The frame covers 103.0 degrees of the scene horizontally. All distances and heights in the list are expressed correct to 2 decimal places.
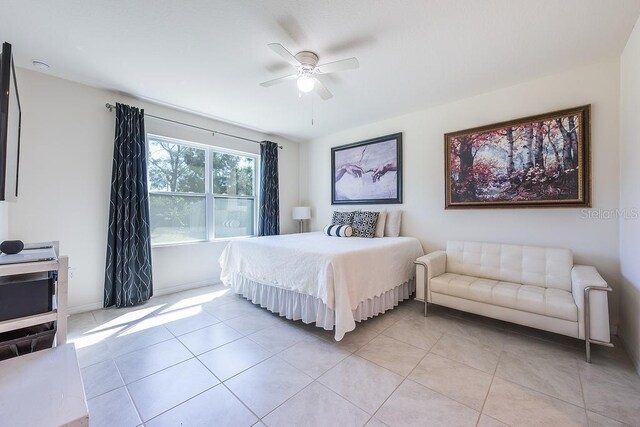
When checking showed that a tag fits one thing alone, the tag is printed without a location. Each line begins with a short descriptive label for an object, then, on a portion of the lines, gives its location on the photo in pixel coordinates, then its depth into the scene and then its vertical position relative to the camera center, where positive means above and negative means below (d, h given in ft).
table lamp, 15.69 +0.03
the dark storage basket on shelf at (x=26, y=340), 3.34 -1.72
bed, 7.30 -2.10
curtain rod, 9.81 +4.20
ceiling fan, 6.75 +4.08
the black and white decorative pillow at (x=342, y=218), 13.15 -0.26
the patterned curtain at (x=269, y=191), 14.69 +1.31
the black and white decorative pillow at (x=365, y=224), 12.06 -0.53
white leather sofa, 6.24 -2.32
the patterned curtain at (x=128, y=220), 9.77 -0.20
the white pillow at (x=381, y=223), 12.27 -0.49
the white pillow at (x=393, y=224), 12.09 -0.54
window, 11.40 +1.12
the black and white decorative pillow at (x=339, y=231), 12.09 -0.85
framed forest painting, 8.14 +1.76
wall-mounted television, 3.72 +1.49
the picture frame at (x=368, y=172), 12.57 +2.21
